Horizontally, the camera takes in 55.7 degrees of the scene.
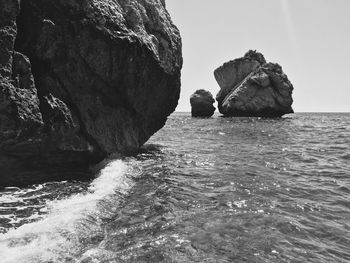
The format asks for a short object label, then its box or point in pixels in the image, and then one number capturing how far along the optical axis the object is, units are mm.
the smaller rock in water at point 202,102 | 71875
